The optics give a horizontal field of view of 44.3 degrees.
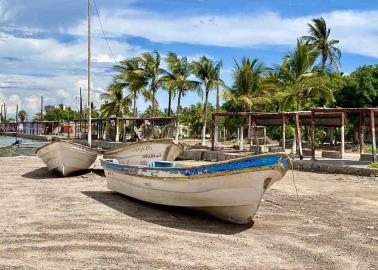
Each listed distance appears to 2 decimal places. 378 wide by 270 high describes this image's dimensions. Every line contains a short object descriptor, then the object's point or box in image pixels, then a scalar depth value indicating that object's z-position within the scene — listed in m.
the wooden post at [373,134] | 19.01
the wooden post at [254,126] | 27.36
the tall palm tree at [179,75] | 36.72
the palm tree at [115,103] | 51.47
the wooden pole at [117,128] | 43.76
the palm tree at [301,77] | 27.02
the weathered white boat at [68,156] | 16.19
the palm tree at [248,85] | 30.44
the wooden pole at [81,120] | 57.53
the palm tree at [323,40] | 45.41
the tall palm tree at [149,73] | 39.62
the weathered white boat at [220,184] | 8.45
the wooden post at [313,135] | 21.36
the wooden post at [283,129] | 24.81
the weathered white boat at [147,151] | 14.30
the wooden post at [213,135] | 28.36
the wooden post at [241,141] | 30.42
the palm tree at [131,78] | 39.97
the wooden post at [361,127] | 21.56
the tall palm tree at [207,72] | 36.12
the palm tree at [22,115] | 121.19
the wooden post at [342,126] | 22.30
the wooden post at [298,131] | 22.30
